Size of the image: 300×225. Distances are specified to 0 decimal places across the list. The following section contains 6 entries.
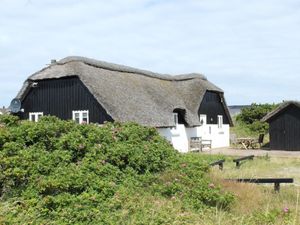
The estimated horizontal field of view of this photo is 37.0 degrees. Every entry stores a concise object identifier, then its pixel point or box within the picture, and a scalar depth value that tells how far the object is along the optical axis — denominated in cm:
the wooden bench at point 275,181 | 1148
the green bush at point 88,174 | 696
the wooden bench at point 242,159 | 1966
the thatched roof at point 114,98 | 2786
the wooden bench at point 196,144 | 3344
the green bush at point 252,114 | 4522
